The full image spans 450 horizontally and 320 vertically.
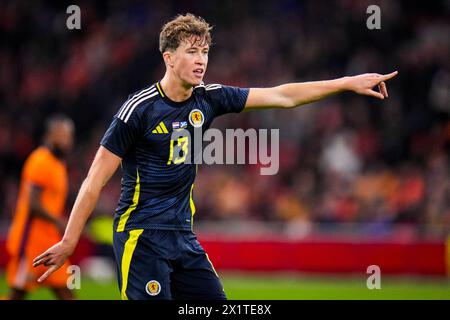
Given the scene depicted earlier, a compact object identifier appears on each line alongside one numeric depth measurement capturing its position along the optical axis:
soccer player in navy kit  11.95
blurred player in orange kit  18.50
